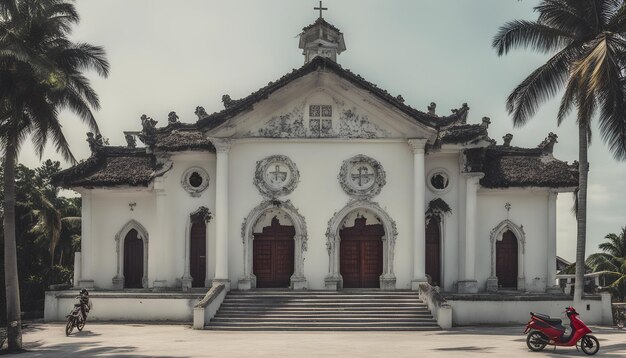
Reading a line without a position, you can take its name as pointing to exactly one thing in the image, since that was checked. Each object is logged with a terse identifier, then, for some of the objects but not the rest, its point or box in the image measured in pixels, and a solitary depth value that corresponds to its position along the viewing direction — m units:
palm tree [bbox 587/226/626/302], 44.78
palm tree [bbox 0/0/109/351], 21.42
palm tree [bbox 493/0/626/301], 25.80
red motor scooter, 19.52
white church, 30.12
